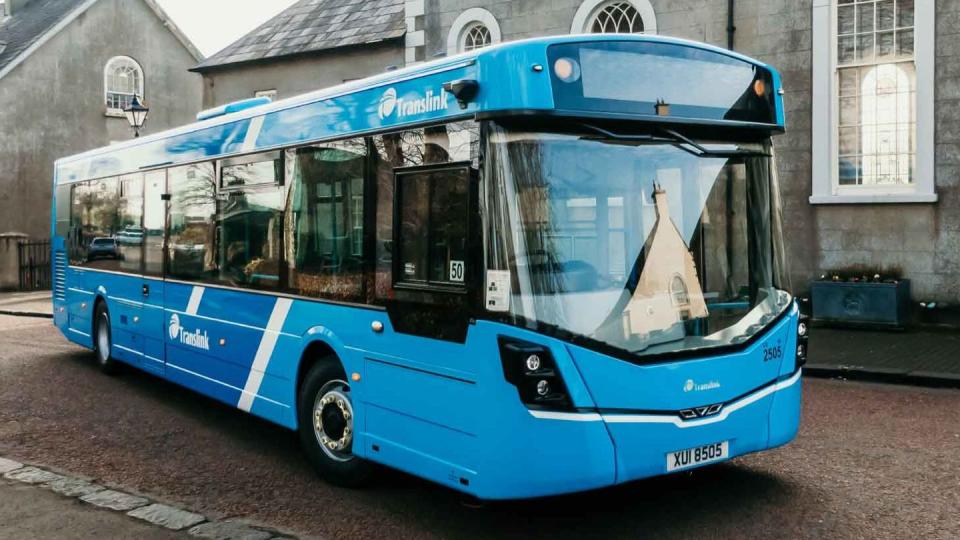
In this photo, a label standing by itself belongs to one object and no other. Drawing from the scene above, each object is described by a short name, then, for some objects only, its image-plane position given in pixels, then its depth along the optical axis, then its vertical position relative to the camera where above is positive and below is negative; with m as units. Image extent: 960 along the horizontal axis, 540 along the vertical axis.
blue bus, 5.07 -0.11
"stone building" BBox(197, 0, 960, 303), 14.20 +1.96
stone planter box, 13.88 -0.77
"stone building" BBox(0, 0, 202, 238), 31.44 +5.97
